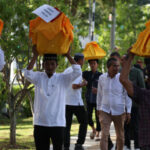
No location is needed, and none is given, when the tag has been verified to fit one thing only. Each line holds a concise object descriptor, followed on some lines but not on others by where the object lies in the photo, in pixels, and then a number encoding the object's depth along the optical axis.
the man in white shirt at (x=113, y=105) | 15.99
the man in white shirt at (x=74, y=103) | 17.85
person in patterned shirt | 9.93
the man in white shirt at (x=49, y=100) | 12.36
